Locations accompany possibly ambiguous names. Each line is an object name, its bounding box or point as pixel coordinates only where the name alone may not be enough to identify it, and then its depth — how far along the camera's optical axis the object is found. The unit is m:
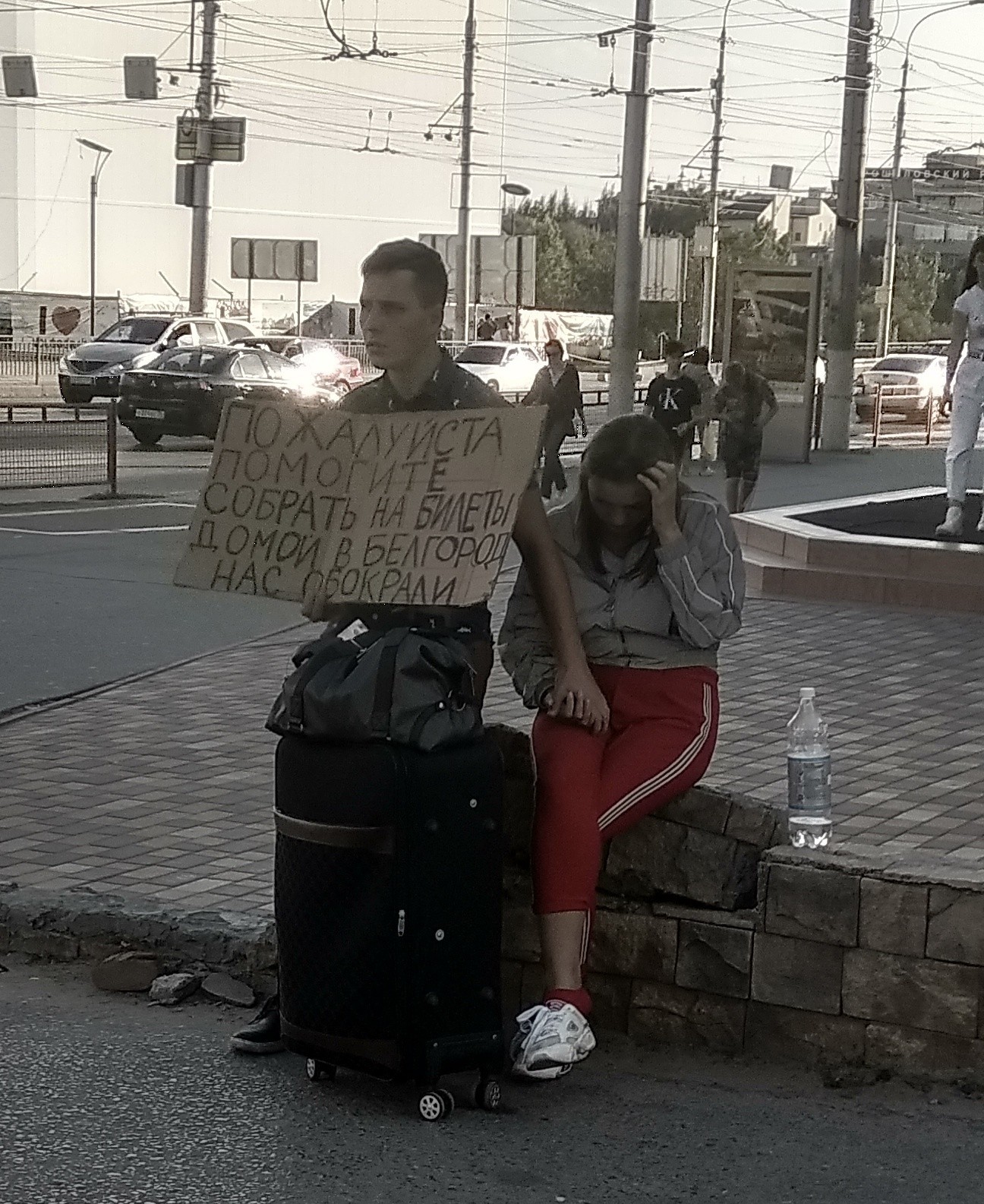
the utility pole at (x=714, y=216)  46.03
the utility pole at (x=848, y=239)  27.58
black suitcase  3.89
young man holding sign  4.23
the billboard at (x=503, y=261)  42.56
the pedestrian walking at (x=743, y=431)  16.86
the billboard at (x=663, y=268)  40.88
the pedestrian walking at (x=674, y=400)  19.77
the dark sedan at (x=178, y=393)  26.88
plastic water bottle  4.75
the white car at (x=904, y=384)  37.25
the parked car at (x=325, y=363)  31.03
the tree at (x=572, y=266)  92.19
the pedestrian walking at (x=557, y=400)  20.80
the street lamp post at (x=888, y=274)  58.44
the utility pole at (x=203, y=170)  40.94
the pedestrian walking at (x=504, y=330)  53.75
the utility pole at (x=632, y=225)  28.53
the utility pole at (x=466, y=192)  53.28
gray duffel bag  3.90
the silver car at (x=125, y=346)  32.88
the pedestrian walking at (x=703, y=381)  21.72
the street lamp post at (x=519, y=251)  42.56
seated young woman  4.19
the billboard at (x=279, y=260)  41.16
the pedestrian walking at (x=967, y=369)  11.79
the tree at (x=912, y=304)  82.81
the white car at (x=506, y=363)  37.68
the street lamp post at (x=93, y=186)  53.28
